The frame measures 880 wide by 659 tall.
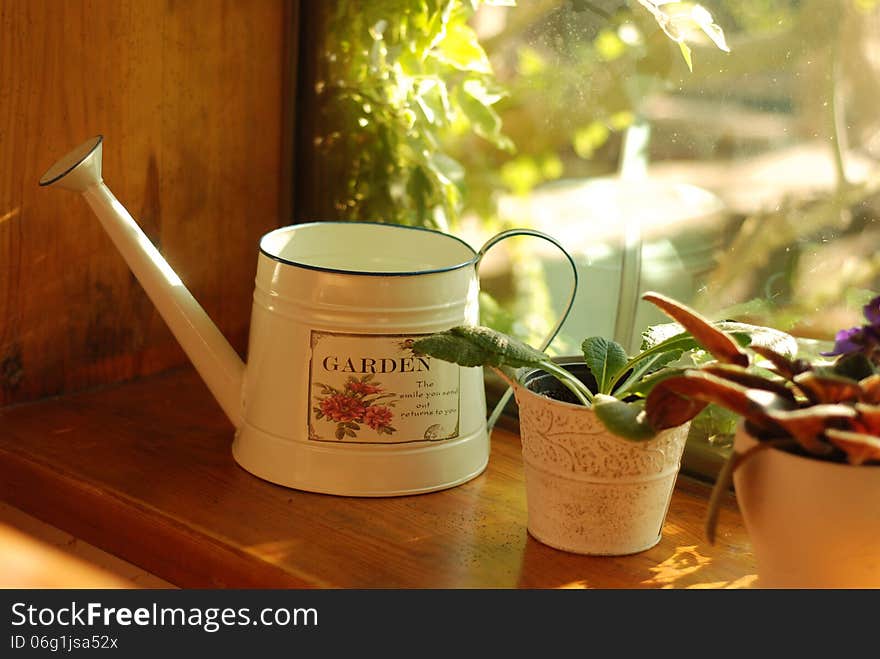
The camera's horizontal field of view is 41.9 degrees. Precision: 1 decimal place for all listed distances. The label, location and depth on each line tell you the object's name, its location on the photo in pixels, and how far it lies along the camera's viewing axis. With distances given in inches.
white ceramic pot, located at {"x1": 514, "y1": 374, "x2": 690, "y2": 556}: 32.6
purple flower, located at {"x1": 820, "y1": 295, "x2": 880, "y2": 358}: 28.4
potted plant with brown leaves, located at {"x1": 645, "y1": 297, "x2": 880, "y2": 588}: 27.0
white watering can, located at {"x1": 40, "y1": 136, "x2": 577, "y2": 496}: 35.5
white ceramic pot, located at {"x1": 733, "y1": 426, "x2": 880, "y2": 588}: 27.3
